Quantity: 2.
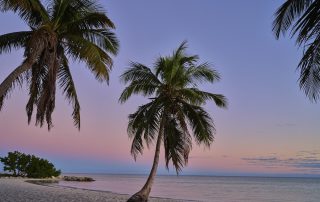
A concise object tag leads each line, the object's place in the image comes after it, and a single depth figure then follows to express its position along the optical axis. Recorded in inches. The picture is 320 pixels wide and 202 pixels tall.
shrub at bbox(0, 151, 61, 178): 1350.0
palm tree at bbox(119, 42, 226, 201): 438.0
